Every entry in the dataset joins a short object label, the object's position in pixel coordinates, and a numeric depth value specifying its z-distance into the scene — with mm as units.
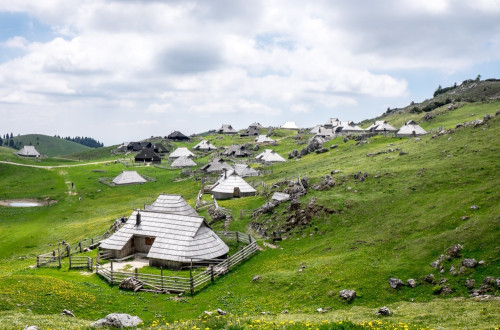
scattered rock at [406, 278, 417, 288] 23761
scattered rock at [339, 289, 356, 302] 23359
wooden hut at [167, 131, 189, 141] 175375
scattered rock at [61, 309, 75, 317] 21134
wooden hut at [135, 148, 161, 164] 127500
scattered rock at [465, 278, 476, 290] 21938
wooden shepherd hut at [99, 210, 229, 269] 33875
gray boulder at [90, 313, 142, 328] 16297
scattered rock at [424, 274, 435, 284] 23645
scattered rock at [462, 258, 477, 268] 23491
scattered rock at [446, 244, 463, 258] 24984
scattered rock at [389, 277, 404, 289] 23953
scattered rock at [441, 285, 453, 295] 22148
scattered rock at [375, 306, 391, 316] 18812
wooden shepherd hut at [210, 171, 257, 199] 63250
